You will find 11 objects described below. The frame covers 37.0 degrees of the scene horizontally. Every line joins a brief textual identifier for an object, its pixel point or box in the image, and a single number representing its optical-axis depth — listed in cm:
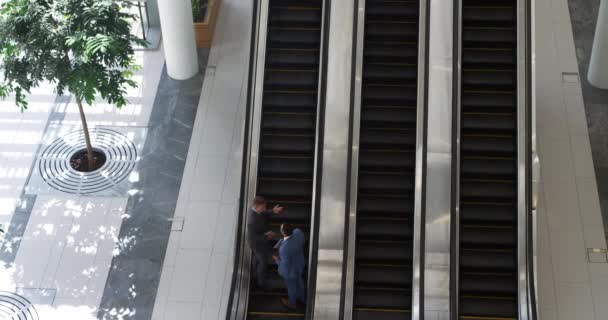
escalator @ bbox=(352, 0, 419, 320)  1225
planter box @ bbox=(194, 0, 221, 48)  1762
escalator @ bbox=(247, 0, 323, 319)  1238
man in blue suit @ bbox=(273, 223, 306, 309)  1096
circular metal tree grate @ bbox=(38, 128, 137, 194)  1498
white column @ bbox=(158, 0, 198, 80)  1582
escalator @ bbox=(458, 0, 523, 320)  1217
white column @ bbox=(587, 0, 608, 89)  1527
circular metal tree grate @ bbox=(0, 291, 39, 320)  1280
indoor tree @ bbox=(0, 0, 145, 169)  1309
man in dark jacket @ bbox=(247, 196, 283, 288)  1128
